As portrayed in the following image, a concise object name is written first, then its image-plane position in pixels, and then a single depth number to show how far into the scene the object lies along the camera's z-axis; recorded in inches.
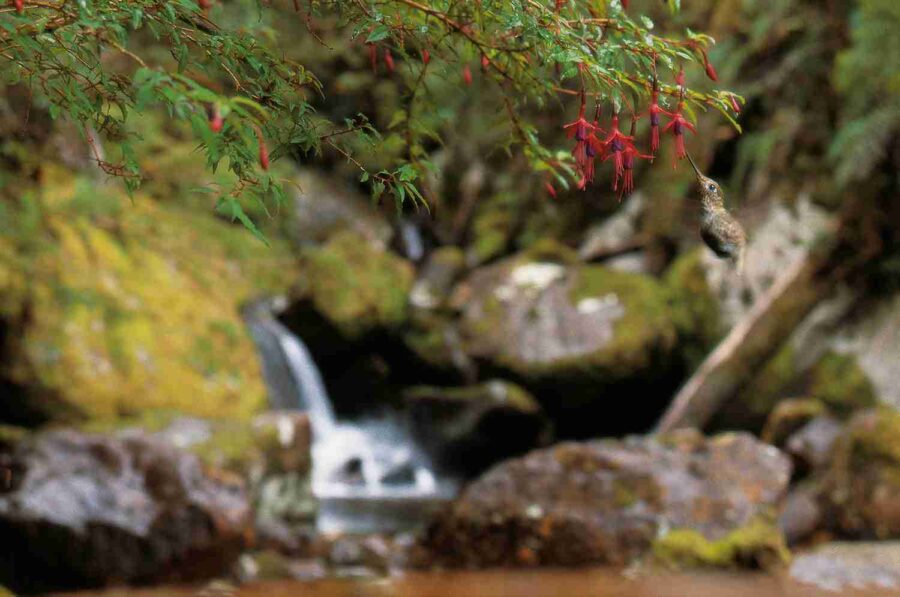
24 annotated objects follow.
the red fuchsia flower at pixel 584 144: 71.6
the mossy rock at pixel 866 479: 233.5
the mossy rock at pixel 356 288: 392.5
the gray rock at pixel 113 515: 180.4
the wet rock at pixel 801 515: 241.9
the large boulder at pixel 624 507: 211.0
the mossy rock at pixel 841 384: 293.4
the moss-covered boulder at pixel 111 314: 225.0
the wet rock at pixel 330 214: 513.1
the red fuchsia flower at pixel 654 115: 66.9
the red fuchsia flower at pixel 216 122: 52.0
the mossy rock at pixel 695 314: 372.5
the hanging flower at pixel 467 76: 75.5
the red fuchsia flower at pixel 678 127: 69.3
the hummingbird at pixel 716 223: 83.2
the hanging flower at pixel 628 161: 70.3
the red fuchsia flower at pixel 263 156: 55.6
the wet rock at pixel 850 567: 184.2
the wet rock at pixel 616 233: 428.8
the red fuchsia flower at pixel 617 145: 70.1
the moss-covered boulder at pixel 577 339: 351.6
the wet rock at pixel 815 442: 260.1
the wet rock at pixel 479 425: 334.6
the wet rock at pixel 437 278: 403.5
